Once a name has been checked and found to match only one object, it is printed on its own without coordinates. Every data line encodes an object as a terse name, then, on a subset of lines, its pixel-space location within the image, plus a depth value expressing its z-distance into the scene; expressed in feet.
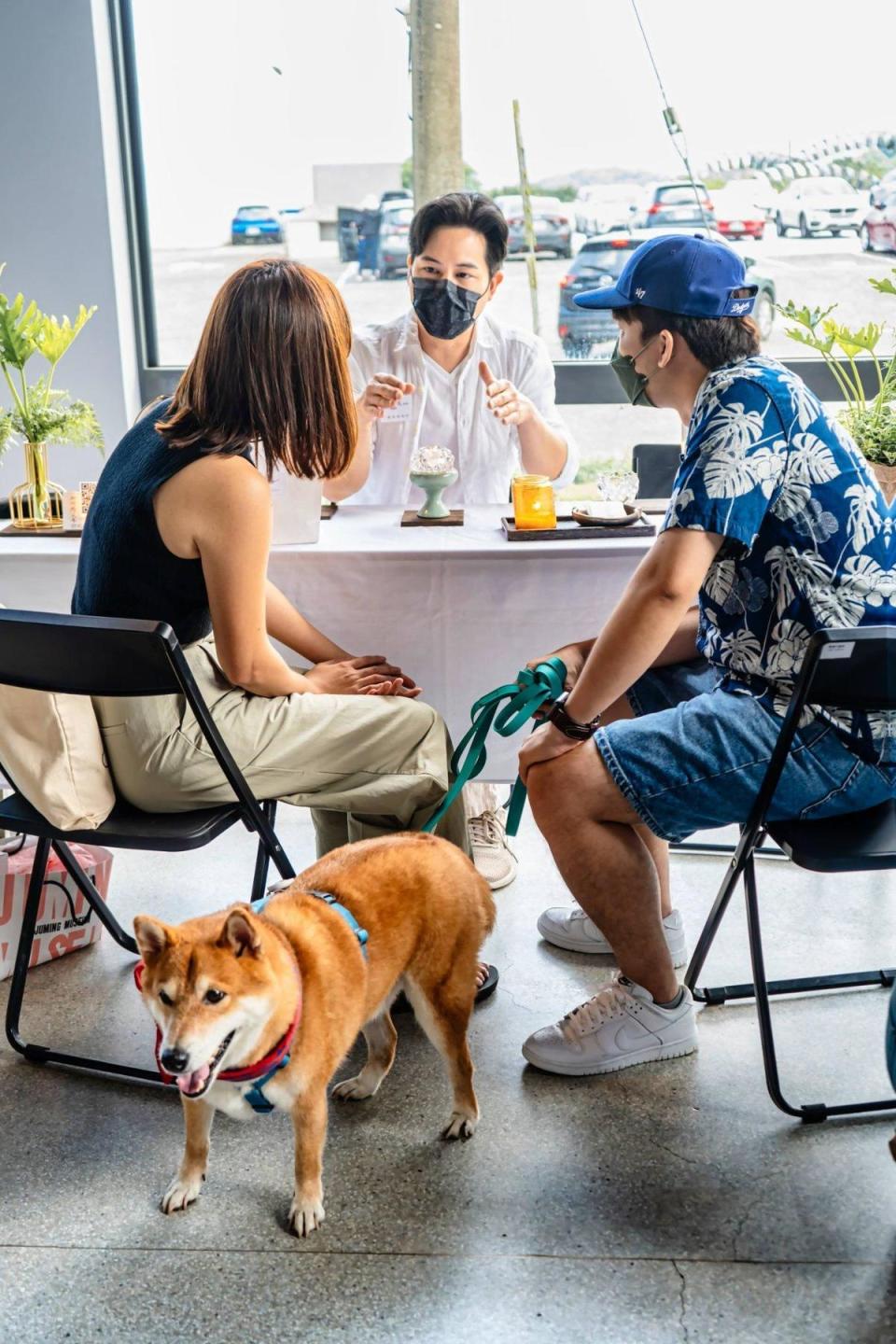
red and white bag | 7.80
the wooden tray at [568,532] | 8.15
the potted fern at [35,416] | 8.77
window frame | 14.93
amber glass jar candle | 8.24
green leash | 7.03
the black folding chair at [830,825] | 5.65
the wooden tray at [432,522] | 8.76
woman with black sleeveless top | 6.56
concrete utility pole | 15.05
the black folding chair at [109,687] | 5.96
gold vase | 8.87
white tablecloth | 8.08
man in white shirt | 9.62
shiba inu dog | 5.06
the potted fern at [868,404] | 8.80
